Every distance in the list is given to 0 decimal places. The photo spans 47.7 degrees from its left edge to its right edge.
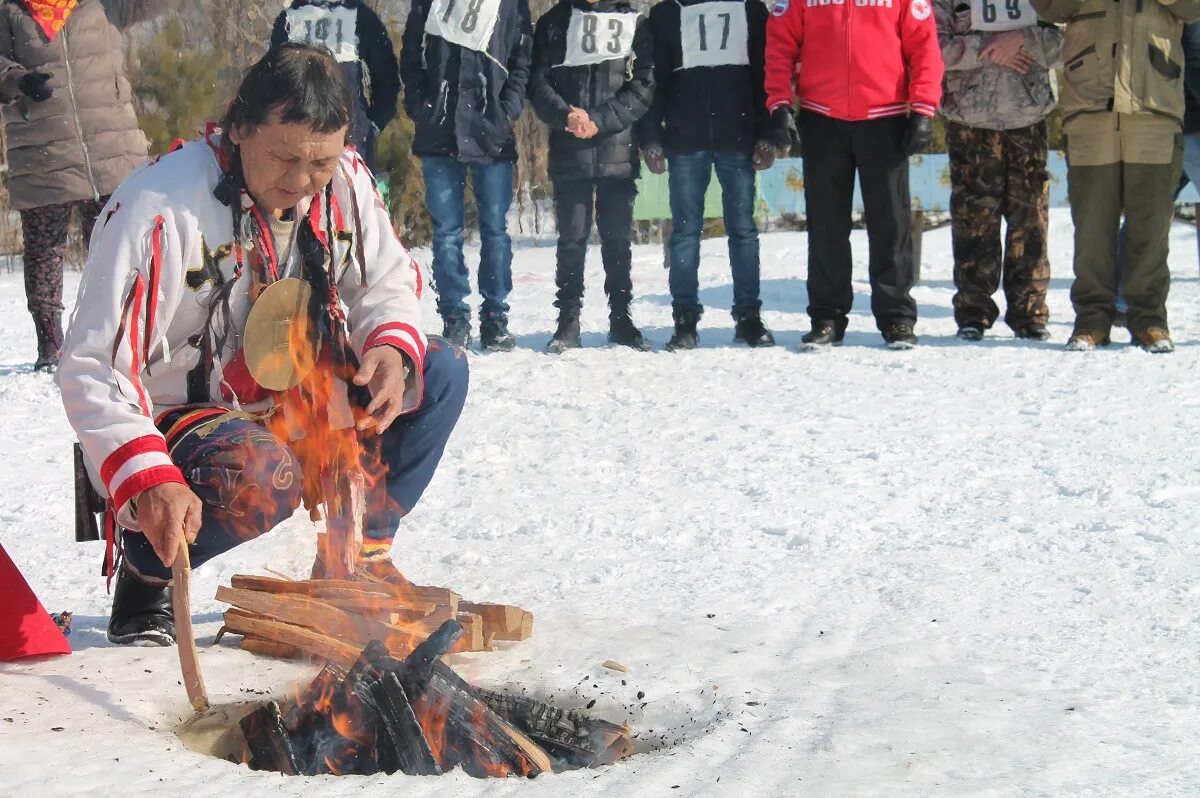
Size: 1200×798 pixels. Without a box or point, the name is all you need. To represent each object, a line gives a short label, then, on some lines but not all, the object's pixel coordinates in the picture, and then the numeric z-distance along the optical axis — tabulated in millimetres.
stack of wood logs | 3084
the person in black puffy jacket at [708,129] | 6801
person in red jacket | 6410
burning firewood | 2627
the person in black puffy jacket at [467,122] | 6828
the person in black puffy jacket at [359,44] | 6820
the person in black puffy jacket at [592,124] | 6828
